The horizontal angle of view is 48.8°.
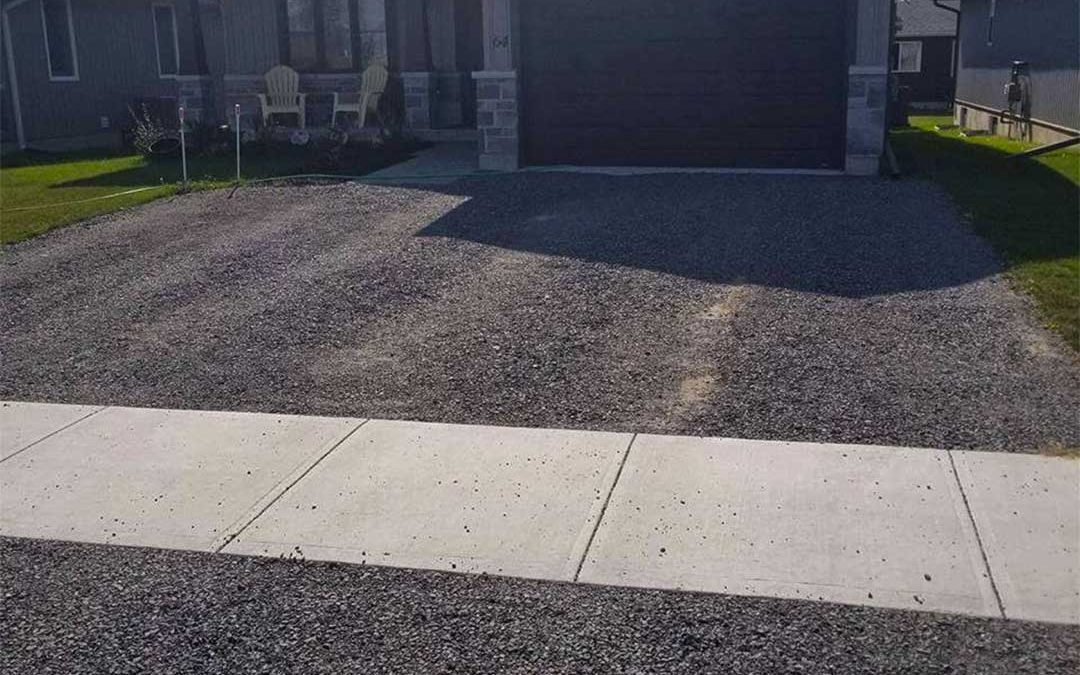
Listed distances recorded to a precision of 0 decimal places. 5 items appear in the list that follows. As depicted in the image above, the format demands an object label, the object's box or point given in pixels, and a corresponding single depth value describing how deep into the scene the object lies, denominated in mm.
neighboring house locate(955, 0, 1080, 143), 19375
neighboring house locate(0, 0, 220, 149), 22906
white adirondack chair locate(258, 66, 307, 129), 20938
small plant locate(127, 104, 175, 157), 19500
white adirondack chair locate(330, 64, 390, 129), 20359
